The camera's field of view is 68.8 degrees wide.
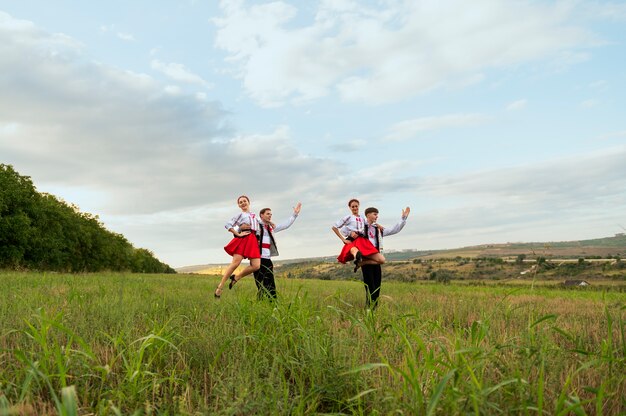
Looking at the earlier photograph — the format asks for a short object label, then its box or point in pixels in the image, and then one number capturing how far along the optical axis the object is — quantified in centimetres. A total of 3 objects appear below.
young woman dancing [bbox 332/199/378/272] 931
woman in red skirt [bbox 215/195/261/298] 999
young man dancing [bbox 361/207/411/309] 936
